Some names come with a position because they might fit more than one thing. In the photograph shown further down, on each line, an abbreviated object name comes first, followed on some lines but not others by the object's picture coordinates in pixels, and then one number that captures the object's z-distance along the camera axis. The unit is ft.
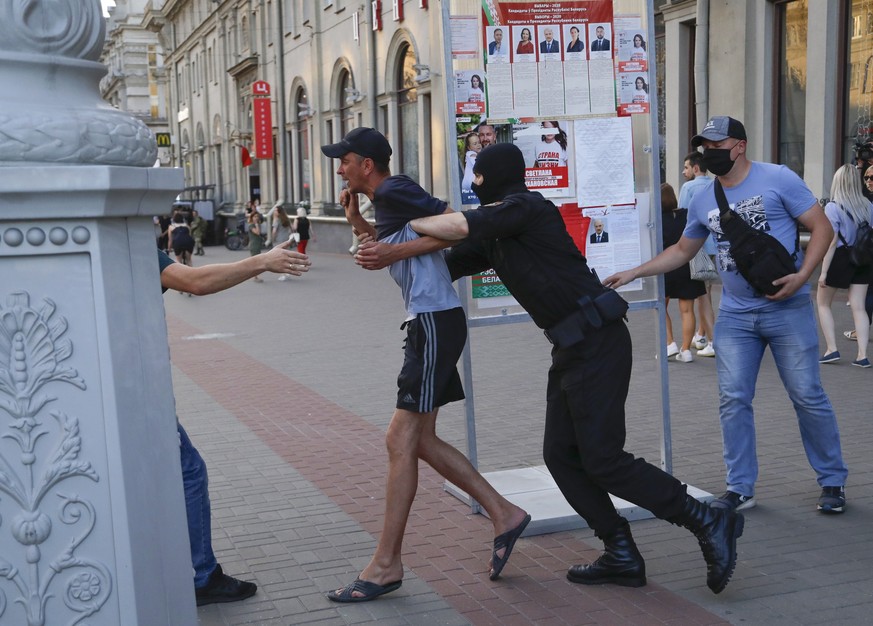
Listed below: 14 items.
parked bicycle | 129.80
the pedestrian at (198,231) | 124.57
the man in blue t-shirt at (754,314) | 16.58
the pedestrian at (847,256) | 30.70
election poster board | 17.17
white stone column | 7.23
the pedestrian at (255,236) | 82.33
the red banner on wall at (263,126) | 129.49
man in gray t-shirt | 14.17
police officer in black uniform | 13.70
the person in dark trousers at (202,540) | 13.80
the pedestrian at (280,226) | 79.69
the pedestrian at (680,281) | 31.81
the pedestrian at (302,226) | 78.07
